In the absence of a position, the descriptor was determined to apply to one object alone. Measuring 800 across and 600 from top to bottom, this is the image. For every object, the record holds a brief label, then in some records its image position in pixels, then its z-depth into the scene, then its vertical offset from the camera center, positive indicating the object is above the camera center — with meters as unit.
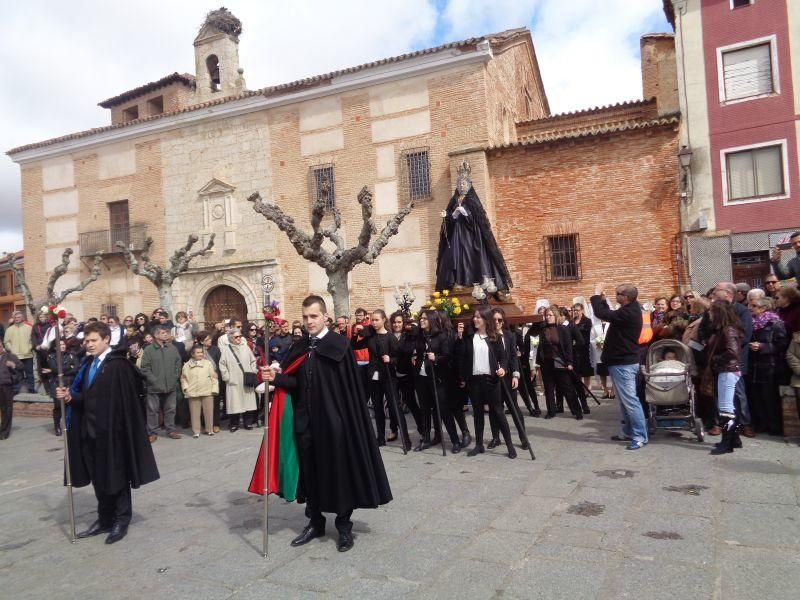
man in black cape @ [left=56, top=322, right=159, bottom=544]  5.14 -0.90
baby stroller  7.40 -1.20
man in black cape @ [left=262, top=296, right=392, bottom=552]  4.61 -0.91
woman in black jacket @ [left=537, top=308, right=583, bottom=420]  9.70 -0.99
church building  16.75 +4.18
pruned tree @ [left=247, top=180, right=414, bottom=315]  12.26 +1.26
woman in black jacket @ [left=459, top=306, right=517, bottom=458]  7.41 -0.76
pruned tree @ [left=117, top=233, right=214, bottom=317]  16.98 +1.32
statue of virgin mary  12.02 +0.98
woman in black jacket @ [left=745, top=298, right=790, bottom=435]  7.45 -0.89
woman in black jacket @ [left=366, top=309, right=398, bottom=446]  8.20 -0.75
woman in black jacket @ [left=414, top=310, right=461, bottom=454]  7.94 -0.85
